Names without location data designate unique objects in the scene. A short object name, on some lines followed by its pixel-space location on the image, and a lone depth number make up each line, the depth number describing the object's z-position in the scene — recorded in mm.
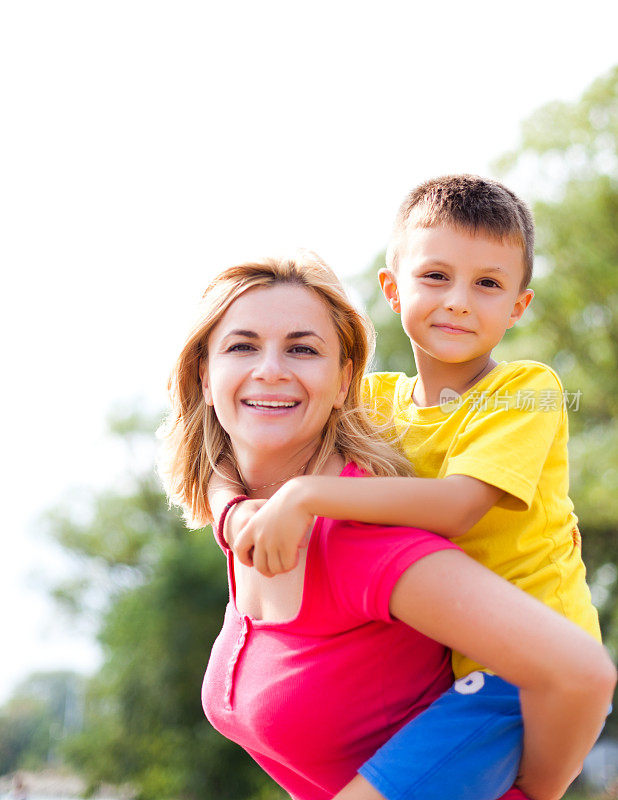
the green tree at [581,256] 15555
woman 1587
